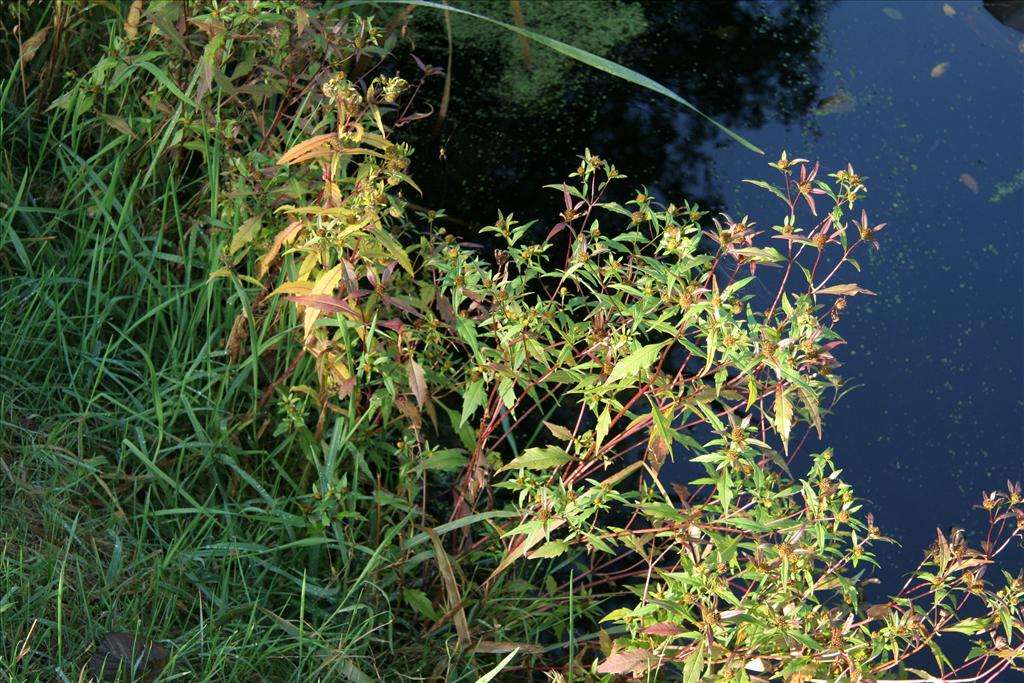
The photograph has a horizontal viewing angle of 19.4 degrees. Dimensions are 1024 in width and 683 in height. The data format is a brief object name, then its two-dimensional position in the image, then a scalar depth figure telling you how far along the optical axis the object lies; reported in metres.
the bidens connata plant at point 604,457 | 2.73
